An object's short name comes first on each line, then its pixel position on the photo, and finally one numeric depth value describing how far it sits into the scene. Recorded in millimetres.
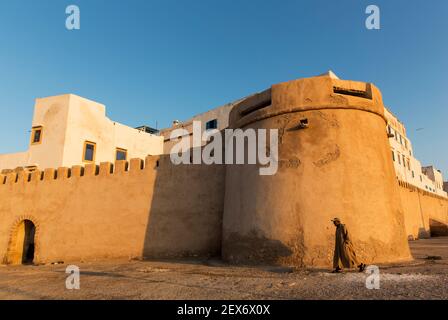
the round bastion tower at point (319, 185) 8234
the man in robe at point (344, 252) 7066
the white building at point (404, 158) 37500
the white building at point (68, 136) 20703
